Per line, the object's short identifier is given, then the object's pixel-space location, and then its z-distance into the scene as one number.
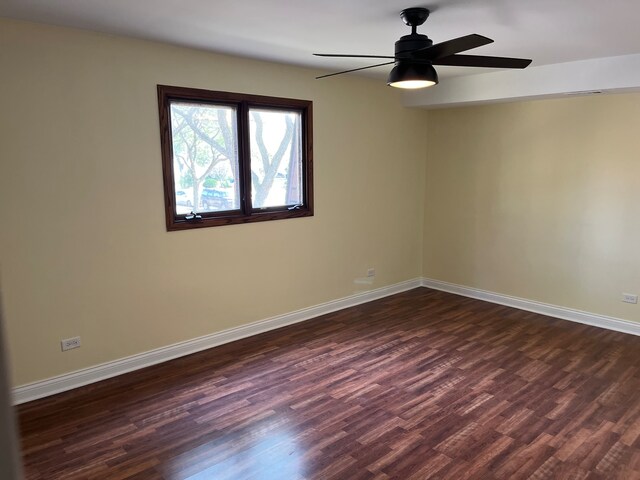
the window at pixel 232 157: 3.71
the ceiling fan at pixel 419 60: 2.66
